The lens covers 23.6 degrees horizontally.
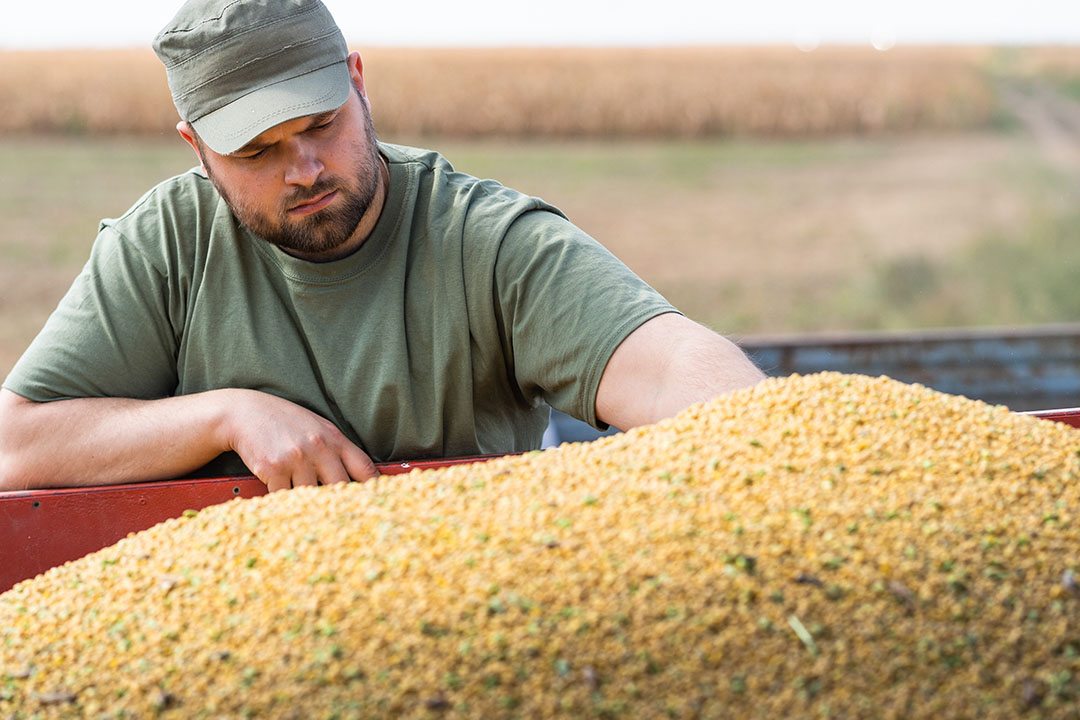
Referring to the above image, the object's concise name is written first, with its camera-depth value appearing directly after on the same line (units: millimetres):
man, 2310
